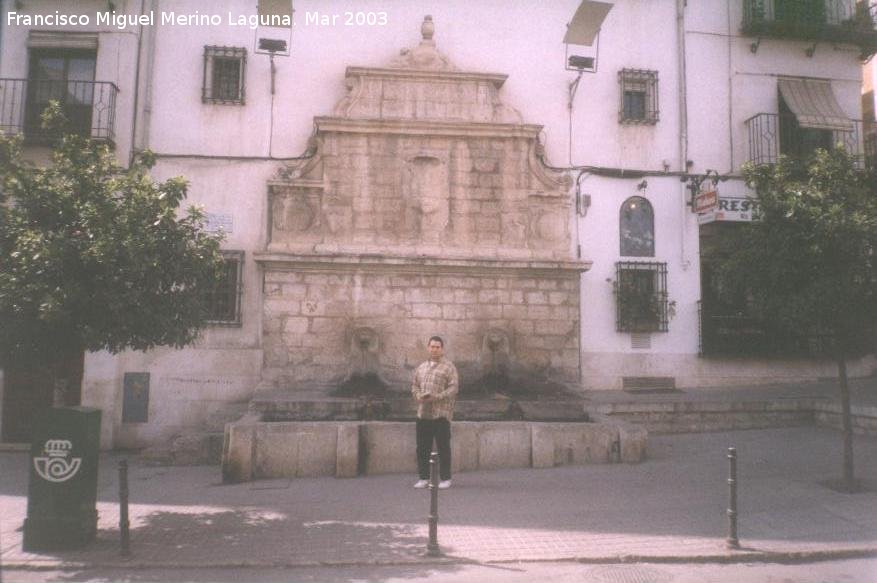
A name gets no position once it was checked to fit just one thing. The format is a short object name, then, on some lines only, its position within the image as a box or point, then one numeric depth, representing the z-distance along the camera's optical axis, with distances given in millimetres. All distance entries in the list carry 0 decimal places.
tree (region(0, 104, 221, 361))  5918
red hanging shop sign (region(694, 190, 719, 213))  12039
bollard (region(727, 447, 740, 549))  5613
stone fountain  11664
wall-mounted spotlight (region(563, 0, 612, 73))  12758
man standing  7668
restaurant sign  12758
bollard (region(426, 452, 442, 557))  5309
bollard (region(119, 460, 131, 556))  5410
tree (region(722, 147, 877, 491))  7320
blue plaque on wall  11438
